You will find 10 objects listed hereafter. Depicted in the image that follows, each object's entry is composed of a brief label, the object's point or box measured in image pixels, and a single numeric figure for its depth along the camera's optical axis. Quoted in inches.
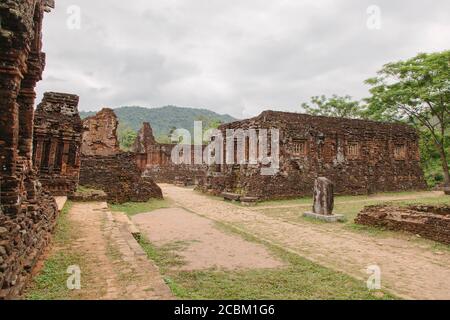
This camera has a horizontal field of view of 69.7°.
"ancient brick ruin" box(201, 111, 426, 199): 671.1
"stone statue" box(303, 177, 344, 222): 408.5
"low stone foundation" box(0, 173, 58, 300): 124.9
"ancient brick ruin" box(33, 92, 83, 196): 437.7
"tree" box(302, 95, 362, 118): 1304.1
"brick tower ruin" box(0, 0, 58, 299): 137.3
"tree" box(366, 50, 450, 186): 791.1
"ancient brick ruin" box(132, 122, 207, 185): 1262.3
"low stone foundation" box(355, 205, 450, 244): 297.4
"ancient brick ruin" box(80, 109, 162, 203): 559.5
